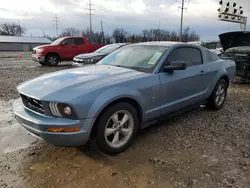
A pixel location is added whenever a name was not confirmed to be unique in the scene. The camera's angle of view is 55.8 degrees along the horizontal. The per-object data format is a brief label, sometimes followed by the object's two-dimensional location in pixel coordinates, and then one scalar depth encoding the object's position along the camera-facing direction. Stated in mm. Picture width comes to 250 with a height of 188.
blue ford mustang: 2734
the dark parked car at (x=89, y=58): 9961
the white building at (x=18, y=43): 47216
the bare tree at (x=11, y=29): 82994
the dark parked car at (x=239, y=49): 8070
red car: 13820
